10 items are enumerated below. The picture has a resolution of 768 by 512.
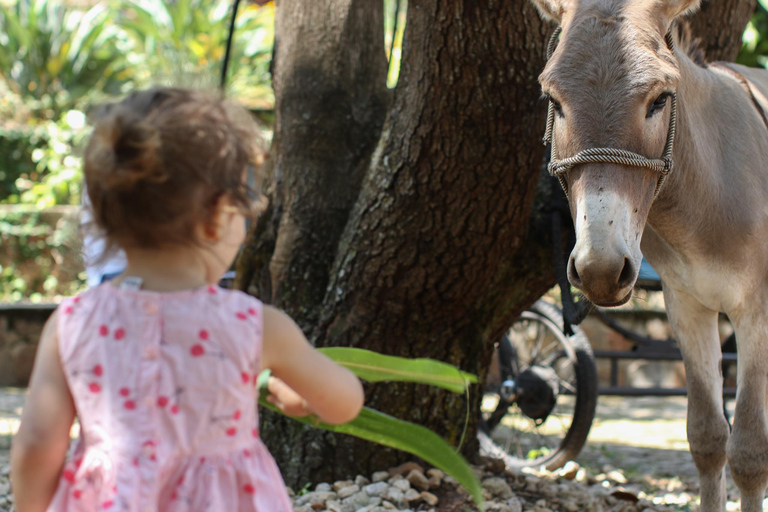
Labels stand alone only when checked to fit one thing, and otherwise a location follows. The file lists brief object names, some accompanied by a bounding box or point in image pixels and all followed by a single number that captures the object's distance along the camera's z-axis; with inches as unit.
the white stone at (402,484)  132.6
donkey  88.4
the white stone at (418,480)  135.7
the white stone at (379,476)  136.9
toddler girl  54.9
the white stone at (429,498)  131.3
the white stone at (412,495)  130.0
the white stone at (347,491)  131.1
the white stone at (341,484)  134.1
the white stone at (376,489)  131.1
